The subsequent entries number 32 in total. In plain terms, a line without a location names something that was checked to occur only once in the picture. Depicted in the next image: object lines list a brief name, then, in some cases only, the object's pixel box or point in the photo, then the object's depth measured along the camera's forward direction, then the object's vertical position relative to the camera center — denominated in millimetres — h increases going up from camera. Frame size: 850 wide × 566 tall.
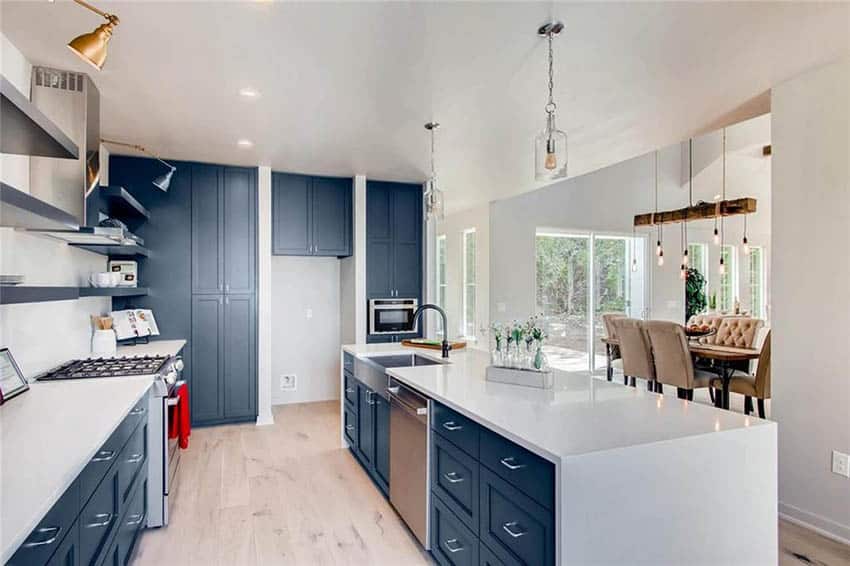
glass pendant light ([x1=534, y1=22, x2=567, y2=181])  2428 +667
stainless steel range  2715 -829
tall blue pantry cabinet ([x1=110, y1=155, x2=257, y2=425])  4621 +82
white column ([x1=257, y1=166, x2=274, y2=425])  4926 -205
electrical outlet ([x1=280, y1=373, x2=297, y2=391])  5738 -1206
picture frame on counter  2064 -438
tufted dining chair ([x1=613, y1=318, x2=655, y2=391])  5121 -742
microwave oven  5418 -394
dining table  4441 -705
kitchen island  1379 -601
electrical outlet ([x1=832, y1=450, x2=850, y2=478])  2564 -978
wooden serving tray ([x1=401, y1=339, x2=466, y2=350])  3679 -498
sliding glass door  7023 -161
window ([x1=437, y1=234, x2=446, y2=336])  7459 +178
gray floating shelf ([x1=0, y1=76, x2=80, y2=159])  1347 +482
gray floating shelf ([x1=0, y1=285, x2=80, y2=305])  1931 -62
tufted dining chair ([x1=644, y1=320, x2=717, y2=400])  4645 -760
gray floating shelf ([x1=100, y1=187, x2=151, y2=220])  3282 +590
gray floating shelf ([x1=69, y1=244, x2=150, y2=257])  3502 +246
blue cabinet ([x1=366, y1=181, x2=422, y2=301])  5508 +480
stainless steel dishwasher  2385 -936
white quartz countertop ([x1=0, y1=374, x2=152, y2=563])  1077 -512
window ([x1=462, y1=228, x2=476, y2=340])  6848 -23
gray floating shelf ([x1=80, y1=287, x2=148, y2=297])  3332 -80
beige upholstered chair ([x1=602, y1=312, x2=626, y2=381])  6266 -694
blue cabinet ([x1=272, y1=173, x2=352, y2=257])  5195 +728
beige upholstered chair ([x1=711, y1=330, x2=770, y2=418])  4208 -928
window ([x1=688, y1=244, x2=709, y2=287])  7949 +397
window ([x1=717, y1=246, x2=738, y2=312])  8188 +33
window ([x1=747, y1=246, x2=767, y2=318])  8406 +17
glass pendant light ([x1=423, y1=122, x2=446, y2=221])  3662 +620
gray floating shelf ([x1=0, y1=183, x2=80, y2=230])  1373 +225
